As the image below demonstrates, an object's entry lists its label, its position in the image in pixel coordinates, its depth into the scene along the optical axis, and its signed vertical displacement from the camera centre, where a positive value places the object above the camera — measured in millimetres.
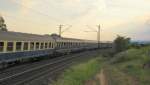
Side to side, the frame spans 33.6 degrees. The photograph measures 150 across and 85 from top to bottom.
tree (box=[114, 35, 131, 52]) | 49875 +515
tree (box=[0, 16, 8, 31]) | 68050 +5779
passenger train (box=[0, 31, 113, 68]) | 21469 -53
